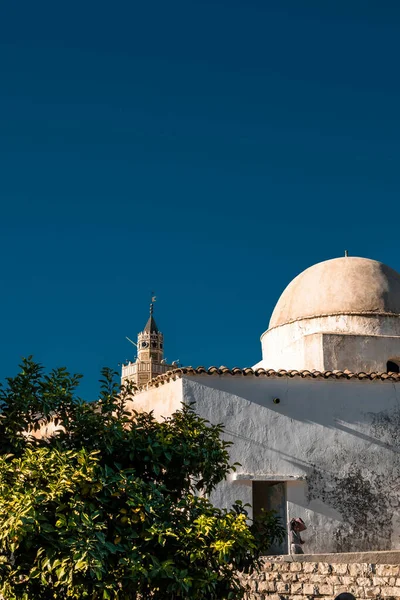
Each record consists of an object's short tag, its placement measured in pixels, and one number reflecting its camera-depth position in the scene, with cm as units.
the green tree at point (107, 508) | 1279
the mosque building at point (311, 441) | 3134
